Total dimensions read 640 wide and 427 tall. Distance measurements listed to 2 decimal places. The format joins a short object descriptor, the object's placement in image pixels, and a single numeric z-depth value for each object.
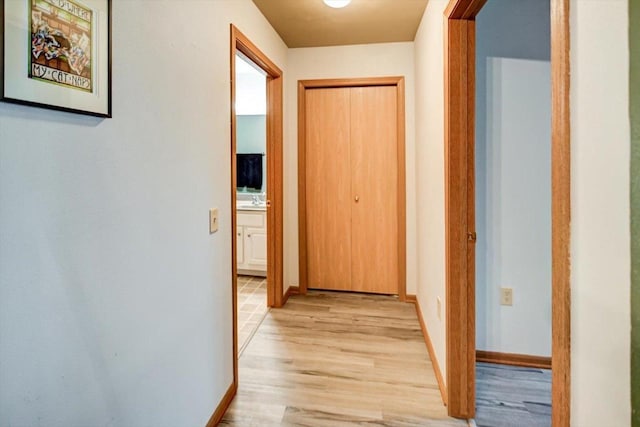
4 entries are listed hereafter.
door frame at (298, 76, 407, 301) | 3.22
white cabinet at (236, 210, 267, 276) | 3.97
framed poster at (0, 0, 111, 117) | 0.71
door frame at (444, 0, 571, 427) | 1.63
